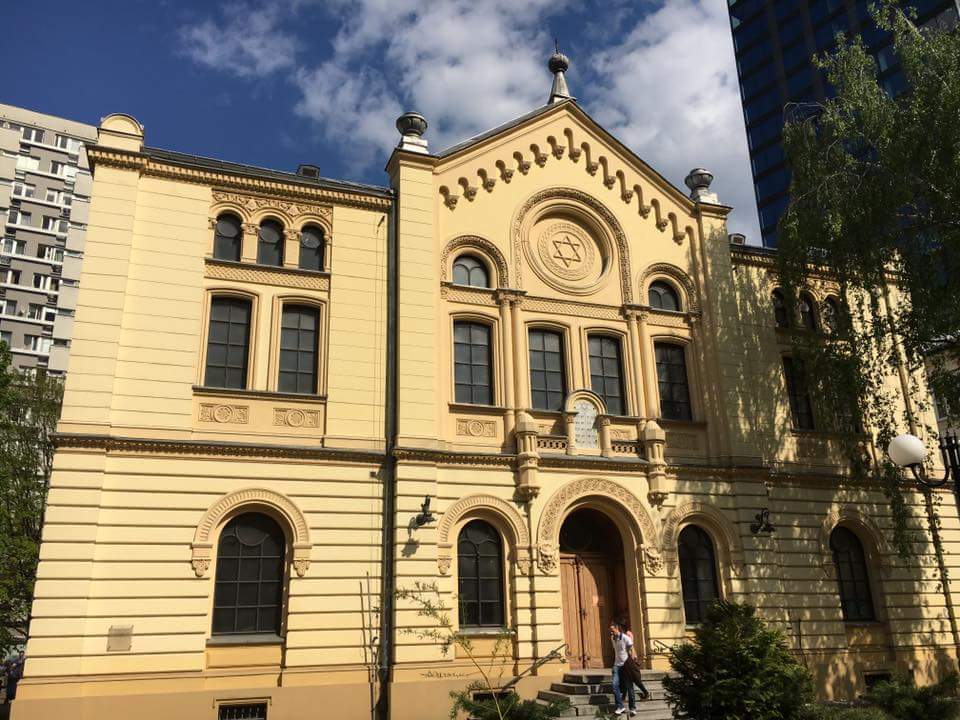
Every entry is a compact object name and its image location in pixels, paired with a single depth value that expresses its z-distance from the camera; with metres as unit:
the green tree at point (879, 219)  19.38
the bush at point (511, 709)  12.52
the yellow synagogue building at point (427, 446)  16.27
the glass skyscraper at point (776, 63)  62.44
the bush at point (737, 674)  11.96
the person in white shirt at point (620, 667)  16.20
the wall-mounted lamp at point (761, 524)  21.09
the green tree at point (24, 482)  23.80
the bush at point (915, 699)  13.30
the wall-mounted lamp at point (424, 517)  17.73
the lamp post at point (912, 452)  12.73
